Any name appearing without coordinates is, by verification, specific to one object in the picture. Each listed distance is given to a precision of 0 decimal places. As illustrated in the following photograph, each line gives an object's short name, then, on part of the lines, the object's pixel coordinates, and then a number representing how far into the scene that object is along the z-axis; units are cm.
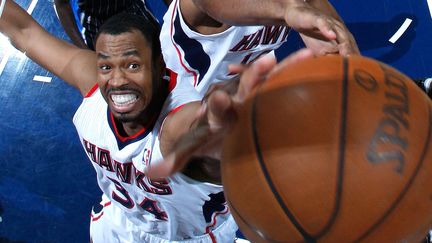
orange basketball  95
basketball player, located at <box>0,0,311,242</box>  156
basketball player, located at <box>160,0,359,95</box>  143
